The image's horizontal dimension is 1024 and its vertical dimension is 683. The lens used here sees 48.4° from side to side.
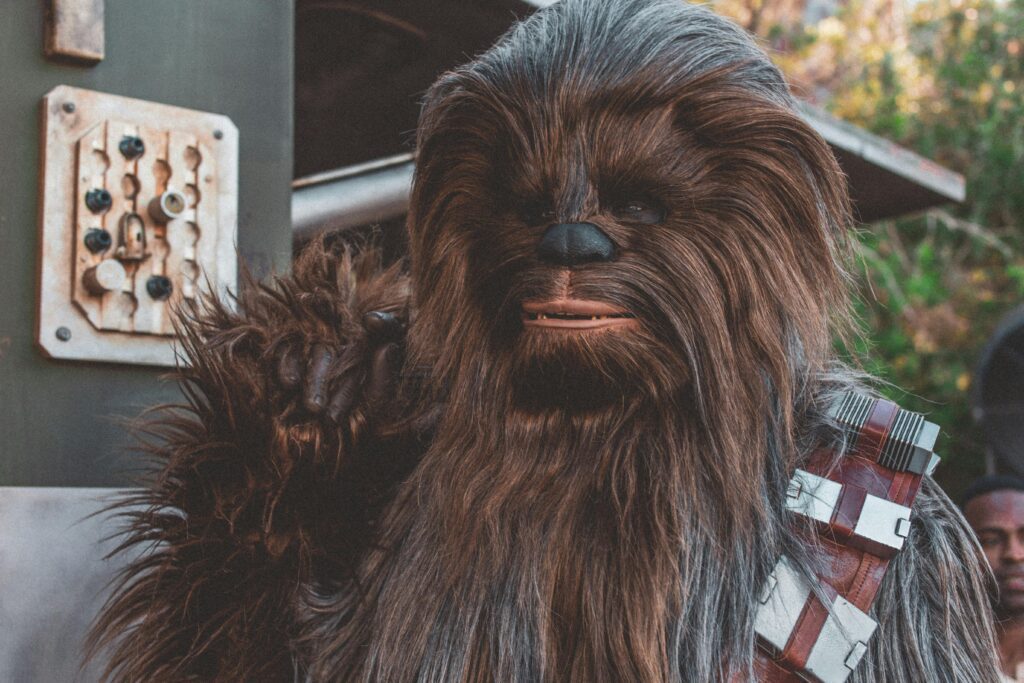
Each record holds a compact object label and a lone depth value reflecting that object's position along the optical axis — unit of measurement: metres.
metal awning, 1.98
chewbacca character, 1.16
